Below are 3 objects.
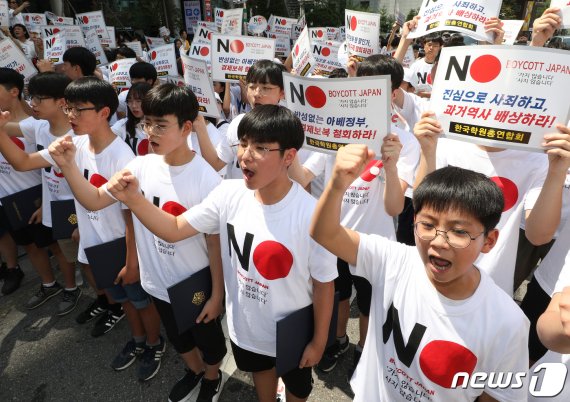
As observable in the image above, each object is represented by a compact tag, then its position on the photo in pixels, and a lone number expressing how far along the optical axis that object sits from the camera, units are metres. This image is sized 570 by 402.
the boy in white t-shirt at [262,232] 1.76
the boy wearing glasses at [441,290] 1.28
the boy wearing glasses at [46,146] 2.76
